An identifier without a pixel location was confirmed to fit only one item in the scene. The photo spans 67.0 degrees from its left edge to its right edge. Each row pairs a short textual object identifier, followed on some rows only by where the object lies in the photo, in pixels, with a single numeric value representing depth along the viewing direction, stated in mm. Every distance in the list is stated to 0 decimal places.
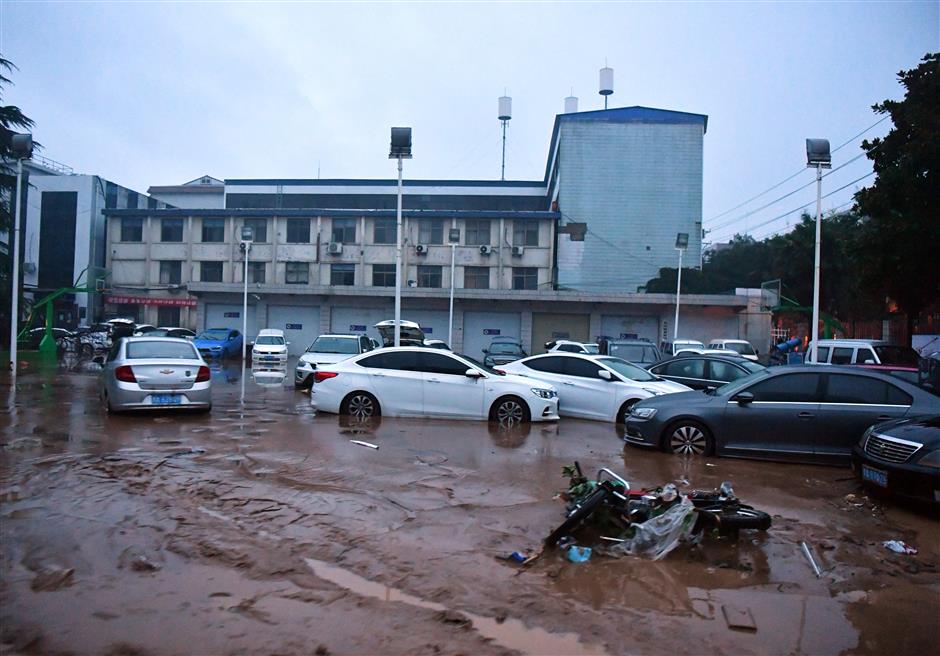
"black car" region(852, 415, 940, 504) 7059
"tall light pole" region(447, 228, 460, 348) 33906
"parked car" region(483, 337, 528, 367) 24156
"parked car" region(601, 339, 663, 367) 19672
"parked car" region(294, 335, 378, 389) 19094
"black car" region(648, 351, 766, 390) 15055
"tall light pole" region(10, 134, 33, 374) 19234
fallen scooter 5625
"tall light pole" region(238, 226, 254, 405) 34938
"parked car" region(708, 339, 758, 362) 28609
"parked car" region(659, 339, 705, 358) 26547
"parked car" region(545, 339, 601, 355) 22838
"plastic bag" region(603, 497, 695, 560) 5590
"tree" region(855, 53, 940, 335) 19062
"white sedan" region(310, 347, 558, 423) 12625
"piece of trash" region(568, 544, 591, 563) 5453
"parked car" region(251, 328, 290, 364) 26000
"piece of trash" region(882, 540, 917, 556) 5989
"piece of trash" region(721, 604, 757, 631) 4426
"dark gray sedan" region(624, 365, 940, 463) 9438
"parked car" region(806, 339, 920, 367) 19297
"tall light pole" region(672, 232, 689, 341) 29844
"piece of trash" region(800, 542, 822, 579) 5479
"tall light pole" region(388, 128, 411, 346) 17469
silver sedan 12016
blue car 33878
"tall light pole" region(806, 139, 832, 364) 16609
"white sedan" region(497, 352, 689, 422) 13438
